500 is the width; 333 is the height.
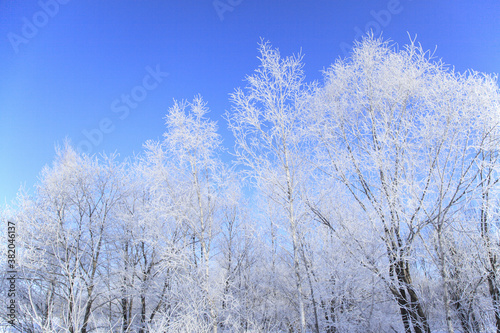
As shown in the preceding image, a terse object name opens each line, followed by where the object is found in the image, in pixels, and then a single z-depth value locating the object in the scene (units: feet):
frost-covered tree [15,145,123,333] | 36.09
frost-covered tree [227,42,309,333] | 24.41
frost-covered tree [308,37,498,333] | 19.53
